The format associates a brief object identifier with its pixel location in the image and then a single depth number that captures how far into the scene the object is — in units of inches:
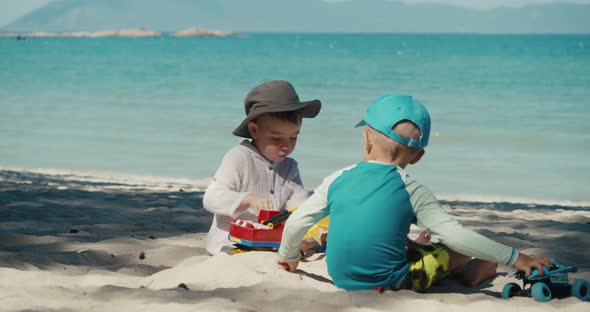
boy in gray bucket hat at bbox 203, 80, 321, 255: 147.6
